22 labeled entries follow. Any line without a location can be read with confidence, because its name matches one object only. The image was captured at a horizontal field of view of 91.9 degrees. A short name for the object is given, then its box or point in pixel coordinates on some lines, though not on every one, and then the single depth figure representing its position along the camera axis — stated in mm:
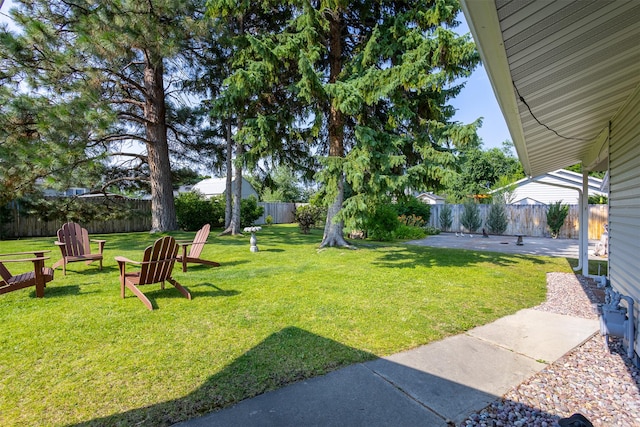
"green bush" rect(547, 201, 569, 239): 13945
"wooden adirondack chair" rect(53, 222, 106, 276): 5676
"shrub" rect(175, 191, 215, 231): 14898
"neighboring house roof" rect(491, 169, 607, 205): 17188
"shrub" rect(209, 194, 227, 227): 16031
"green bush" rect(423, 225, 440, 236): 16156
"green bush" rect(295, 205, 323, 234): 14758
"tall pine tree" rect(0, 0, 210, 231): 7184
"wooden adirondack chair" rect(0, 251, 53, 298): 3962
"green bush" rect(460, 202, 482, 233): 16578
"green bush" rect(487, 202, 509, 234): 15805
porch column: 6309
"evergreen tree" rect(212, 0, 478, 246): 7102
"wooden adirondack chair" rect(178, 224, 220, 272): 6035
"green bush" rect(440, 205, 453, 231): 17750
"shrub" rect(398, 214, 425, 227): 16359
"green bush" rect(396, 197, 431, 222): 17322
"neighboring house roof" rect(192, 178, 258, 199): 24812
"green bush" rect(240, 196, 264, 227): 16531
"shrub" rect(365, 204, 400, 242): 12244
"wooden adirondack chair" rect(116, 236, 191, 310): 4090
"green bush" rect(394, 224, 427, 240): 13395
